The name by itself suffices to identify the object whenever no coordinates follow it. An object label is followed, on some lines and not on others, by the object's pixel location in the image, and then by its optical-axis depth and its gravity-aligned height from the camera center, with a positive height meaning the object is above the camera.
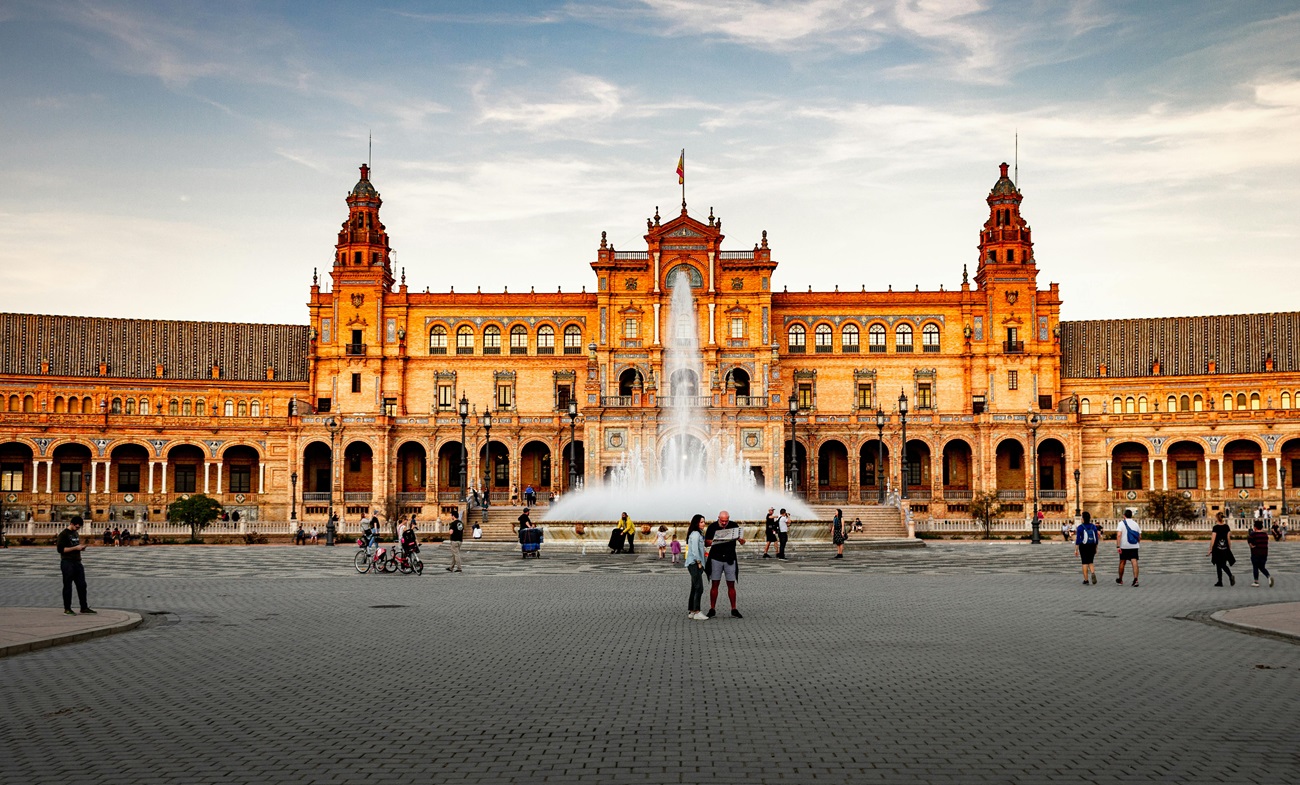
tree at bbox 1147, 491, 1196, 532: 58.03 -2.28
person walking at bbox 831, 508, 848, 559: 40.44 -2.34
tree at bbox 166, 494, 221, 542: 60.91 -2.27
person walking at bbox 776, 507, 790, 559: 39.53 -2.22
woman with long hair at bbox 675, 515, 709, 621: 20.19 -1.66
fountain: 52.22 -0.55
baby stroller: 40.56 -2.53
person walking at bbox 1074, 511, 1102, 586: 27.94 -1.85
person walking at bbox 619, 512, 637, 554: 42.81 -2.25
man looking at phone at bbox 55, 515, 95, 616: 20.83 -1.59
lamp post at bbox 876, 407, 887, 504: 73.94 -0.99
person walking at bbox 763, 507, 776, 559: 39.22 -2.13
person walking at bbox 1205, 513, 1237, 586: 26.83 -1.95
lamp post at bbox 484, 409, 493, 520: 76.18 -0.01
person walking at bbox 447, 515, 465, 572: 33.84 -2.11
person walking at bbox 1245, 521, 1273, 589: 26.62 -1.87
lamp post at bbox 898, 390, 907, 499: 60.73 +0.18
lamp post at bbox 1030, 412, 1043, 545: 66.03 +1.55
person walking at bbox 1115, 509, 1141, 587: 27.30 -1.70
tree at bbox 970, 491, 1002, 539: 60.47 -2.44
